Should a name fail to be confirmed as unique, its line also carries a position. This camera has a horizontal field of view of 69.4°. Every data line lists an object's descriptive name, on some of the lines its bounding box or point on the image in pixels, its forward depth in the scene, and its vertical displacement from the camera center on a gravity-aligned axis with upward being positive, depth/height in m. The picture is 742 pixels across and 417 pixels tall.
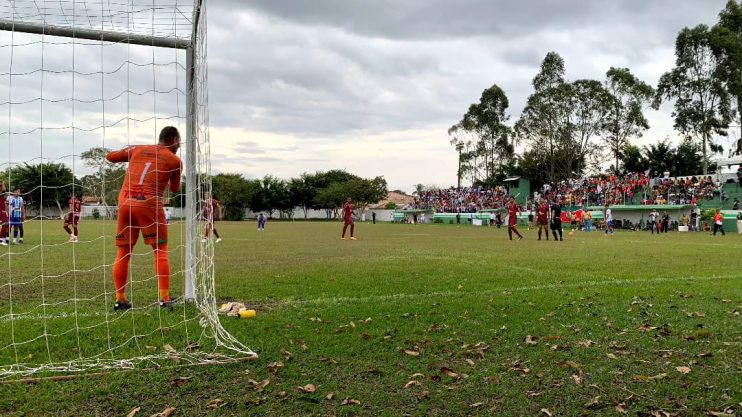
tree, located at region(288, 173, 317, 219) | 87.81 +2.94
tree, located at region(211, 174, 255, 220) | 79.12 +2.13
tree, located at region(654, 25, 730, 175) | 42.97 +9.73
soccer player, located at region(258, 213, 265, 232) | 35.11 -0.84
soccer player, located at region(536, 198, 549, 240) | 22.14 -0.36
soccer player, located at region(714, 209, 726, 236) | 27.73 -0.78
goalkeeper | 6.00 +0.11
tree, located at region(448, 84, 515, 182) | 63.22 +9.70
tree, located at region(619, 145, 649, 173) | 59.25 +5.24
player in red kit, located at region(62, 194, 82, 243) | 15.58 -0.31
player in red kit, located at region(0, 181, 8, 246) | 15.12 -0.50
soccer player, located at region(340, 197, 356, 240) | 22.36 -0.27
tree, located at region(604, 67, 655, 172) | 50.31 +9.74
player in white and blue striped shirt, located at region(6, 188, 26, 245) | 15.17 -0.06
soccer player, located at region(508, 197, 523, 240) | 22.20 -0.40
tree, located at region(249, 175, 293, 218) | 84.12 +2.08
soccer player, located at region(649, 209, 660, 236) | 32.10 -0.79
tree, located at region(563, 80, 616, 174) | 51.31 +9.33
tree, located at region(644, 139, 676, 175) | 57.31 +5.21
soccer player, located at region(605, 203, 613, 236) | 28.98 -0.94
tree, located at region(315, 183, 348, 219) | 82.38 +1.95
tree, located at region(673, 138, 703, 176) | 56.53 +4.89
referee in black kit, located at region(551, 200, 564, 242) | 21.56 -0.48
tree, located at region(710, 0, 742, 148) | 41.25 +12.25
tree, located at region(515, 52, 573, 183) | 53.06 +9.66
